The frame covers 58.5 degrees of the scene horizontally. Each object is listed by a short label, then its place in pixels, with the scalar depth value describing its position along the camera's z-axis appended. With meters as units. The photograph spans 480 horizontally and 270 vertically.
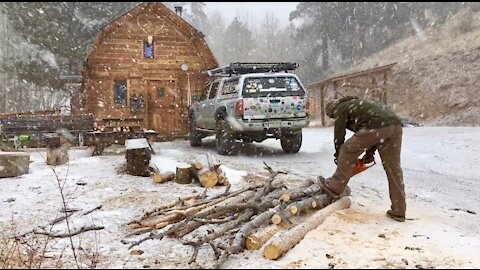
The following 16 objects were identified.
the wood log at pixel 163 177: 7.84
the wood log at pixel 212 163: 7.69
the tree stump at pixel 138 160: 8.52
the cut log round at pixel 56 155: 9.76
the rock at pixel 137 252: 4.50
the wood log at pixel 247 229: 4.43
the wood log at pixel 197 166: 7.72
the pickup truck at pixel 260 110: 10.74
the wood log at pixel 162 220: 5.39
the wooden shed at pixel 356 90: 22.31
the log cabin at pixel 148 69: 17.50
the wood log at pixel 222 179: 7.50
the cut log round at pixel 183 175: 7.80
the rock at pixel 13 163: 8.48
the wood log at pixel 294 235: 4.23
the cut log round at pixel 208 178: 7.36
